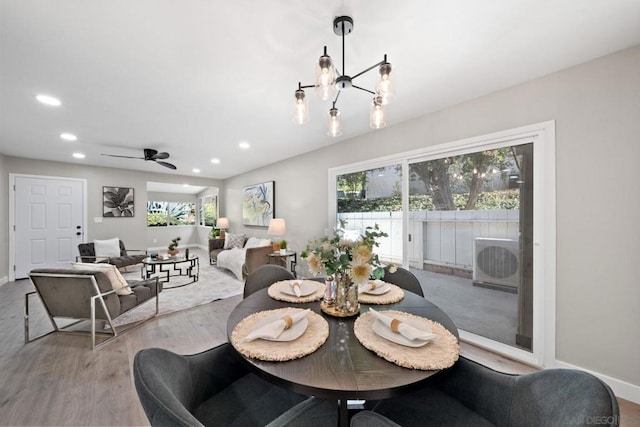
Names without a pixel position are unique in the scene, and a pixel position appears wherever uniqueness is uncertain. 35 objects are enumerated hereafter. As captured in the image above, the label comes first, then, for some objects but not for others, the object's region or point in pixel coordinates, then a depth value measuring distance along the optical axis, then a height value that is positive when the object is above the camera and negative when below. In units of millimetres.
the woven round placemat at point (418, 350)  881 -561
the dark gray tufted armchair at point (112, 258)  4523 -898
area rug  3027 -1283
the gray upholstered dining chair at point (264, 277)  1901 -543
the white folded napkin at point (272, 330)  1015 -522
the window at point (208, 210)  7965 +97
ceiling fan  3758 +944
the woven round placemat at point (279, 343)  922 -555
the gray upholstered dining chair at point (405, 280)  1908 -570
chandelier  1265 +728
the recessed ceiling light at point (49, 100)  2273 +1121
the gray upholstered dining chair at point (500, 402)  663 -693
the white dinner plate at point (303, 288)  1603 -540
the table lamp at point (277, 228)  4453 -292
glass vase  1308 -464
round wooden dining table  776 -577
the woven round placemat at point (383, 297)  1488 -557
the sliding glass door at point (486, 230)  1982 -191
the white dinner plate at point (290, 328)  1038 -545
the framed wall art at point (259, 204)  5215 +211
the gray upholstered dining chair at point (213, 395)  672 -714
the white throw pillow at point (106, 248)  4750 -708
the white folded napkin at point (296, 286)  1575 -523
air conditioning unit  2215 -511
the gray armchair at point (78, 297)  2178 -799
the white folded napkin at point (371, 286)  1664 -529
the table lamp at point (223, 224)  6895 -326
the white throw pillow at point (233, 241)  5686 -683
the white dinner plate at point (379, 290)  1612 -540
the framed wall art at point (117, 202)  5516 +273
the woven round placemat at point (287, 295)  1521 -554
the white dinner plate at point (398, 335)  993 -549
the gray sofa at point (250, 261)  4070 -858
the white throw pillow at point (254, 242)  4999 -641
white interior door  4527 -169
